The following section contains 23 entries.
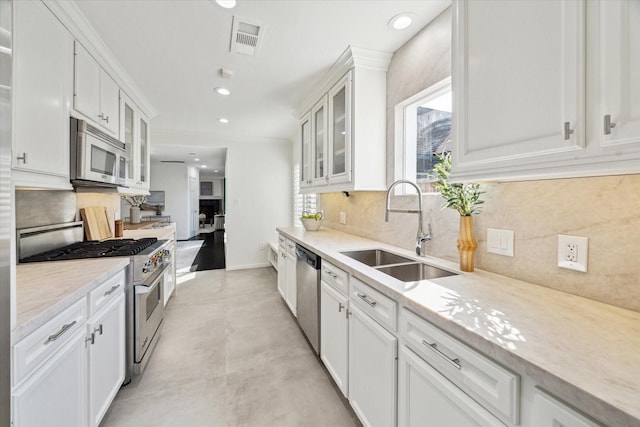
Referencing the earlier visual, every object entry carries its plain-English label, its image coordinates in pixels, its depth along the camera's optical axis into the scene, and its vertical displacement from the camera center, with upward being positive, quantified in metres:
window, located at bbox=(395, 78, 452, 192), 1.80 +0.62
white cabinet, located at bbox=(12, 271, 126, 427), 0.92 -0.68
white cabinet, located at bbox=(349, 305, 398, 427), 1.16 -0.79
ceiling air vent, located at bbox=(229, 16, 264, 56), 1.80 +1.30
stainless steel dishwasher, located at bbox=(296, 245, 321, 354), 2.02 -0.69
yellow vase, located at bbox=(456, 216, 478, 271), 1.38 -0.16
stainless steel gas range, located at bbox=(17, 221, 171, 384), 1.74 -0.37
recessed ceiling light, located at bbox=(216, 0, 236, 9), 1.58 +1.28
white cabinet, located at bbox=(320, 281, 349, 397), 1.59 -0.82
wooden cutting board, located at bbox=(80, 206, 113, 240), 2.34 -0.12
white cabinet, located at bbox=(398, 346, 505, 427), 0.79 -0.65
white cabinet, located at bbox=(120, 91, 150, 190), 2.58 +0.78
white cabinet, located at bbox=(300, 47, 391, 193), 2.13 +0.80
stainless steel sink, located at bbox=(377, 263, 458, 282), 1.58 -0.36
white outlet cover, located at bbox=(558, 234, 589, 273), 1.00 -0.15
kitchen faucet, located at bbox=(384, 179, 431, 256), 1.70 -0.14
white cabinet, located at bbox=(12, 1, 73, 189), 1.26 +0.62
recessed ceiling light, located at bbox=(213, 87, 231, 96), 2.80 +1.33
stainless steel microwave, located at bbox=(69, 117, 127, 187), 1.69 +0.39
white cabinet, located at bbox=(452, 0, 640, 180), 0.66 +0.39
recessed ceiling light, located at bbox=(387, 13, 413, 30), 1.71 +1.30
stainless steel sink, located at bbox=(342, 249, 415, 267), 1.97 -0.34
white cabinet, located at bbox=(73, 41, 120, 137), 1.76 +0.90
